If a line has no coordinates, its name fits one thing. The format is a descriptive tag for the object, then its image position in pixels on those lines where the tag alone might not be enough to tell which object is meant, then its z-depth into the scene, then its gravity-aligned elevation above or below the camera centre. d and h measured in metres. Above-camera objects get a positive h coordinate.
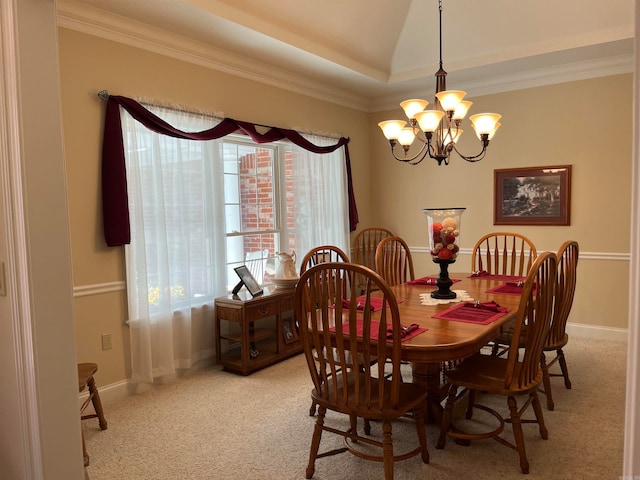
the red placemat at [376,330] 2.20 -0.56
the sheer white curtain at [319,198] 4.82 +0.17
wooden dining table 2.08 -0.57
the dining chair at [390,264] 3.73 -0.42
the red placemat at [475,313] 2.48 -0.56
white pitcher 4.27 -0.47
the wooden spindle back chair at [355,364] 2.02 -0.66
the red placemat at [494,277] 3.57 -0.52
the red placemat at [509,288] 3.18 -0.54
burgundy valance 3.21 +0.31
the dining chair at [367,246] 5.62 -0.39
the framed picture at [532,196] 4.67 +0.13
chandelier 2.93 +0.57
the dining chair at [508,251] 4.91 -0.44
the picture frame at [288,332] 4.17 -1.03
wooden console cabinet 3.77 -0.97
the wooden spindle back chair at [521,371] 2.21 -0.82
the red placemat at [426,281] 3.51 -0.52
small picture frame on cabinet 3.94 -0.55
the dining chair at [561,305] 2.66 -0.58
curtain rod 3.20 +0.82
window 3.44 +0.07
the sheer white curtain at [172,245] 3.40 -0.21
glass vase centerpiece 2.91 -0.17
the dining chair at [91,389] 2.67 -0.99
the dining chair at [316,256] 3.29 -0.30
